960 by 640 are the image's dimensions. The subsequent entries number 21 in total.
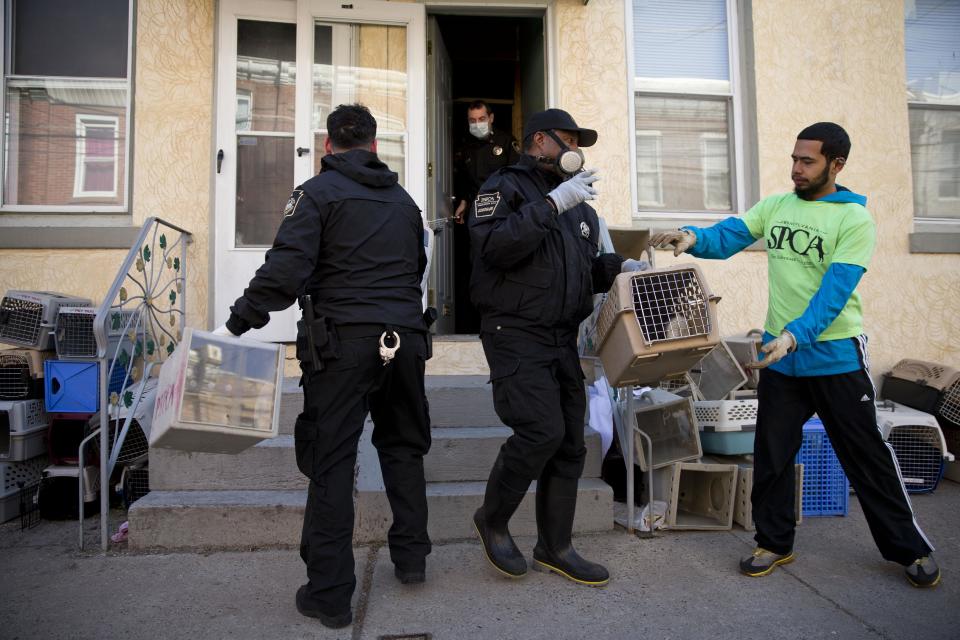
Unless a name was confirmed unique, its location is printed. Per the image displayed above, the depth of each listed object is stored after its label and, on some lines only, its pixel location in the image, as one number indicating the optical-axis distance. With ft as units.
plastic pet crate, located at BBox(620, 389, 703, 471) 12.67
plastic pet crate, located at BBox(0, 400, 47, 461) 13.44
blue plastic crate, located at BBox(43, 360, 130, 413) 13.75
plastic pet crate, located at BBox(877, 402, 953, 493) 14.70
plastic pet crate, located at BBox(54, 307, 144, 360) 14.24
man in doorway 18.78
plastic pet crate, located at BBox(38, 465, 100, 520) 13.30
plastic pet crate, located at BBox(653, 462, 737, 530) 12.26
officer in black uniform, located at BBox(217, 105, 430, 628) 8.62
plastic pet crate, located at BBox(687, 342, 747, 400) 14.19
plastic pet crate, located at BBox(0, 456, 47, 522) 13.26
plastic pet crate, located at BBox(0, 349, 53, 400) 13.97
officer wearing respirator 9.17
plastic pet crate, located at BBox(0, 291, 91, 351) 14.11
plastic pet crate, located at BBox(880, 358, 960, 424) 15.60
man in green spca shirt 9.67
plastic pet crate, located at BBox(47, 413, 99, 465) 13.76
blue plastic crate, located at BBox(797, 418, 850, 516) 13.25
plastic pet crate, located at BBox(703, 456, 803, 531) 12.32
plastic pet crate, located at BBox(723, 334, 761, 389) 14.55
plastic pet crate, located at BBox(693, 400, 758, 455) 12.94
